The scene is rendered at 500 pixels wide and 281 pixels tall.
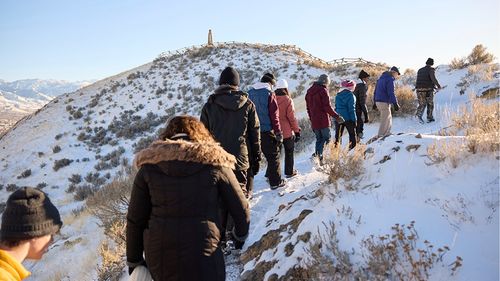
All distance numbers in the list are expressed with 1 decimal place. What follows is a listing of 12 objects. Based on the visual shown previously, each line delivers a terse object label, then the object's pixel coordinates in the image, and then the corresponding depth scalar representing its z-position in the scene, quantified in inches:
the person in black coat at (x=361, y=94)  350.0
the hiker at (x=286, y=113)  266.5
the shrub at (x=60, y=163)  737.6
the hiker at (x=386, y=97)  311.1
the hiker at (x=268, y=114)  238.7
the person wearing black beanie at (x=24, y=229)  68.4
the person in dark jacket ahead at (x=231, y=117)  174.7
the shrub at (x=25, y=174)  741.3
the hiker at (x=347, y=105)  303.1
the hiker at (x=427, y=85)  401.7
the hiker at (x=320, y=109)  279.2
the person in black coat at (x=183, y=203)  94.7
